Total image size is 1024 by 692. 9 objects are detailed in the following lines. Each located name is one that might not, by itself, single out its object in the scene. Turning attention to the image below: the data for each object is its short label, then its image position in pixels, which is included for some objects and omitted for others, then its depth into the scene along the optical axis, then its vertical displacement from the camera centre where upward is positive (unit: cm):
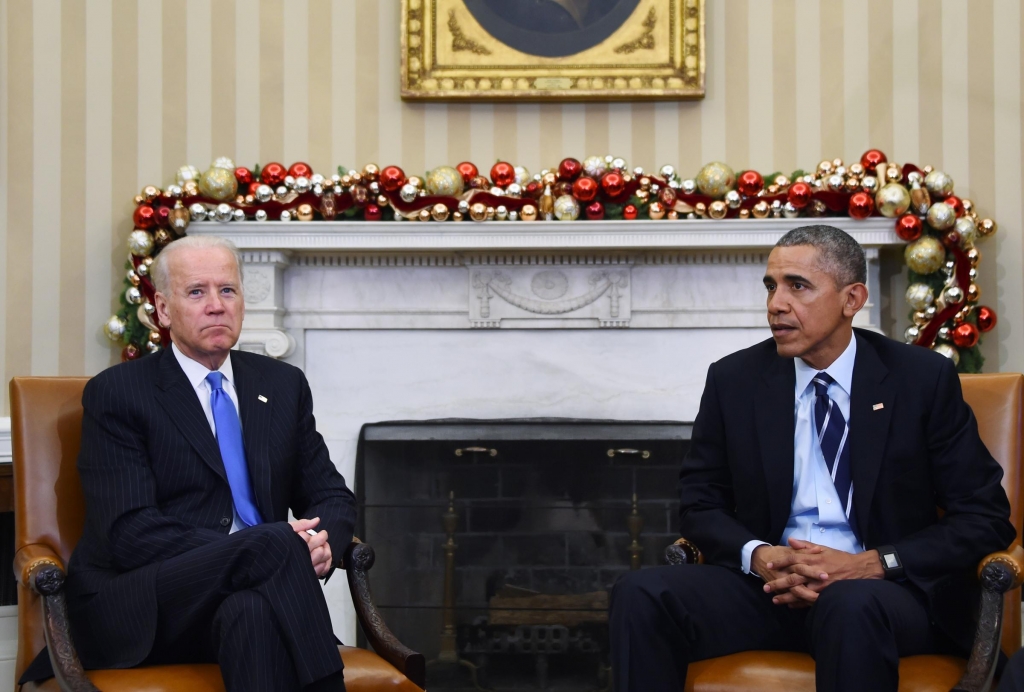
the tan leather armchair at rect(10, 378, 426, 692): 198 -44
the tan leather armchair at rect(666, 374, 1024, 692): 194 -61
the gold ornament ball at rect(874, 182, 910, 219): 338 +50
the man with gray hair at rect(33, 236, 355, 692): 194 -33
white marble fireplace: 364 +10
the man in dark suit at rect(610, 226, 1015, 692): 208 -32
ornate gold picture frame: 367 +108
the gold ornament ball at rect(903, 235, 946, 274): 340 +32
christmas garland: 343 +51
